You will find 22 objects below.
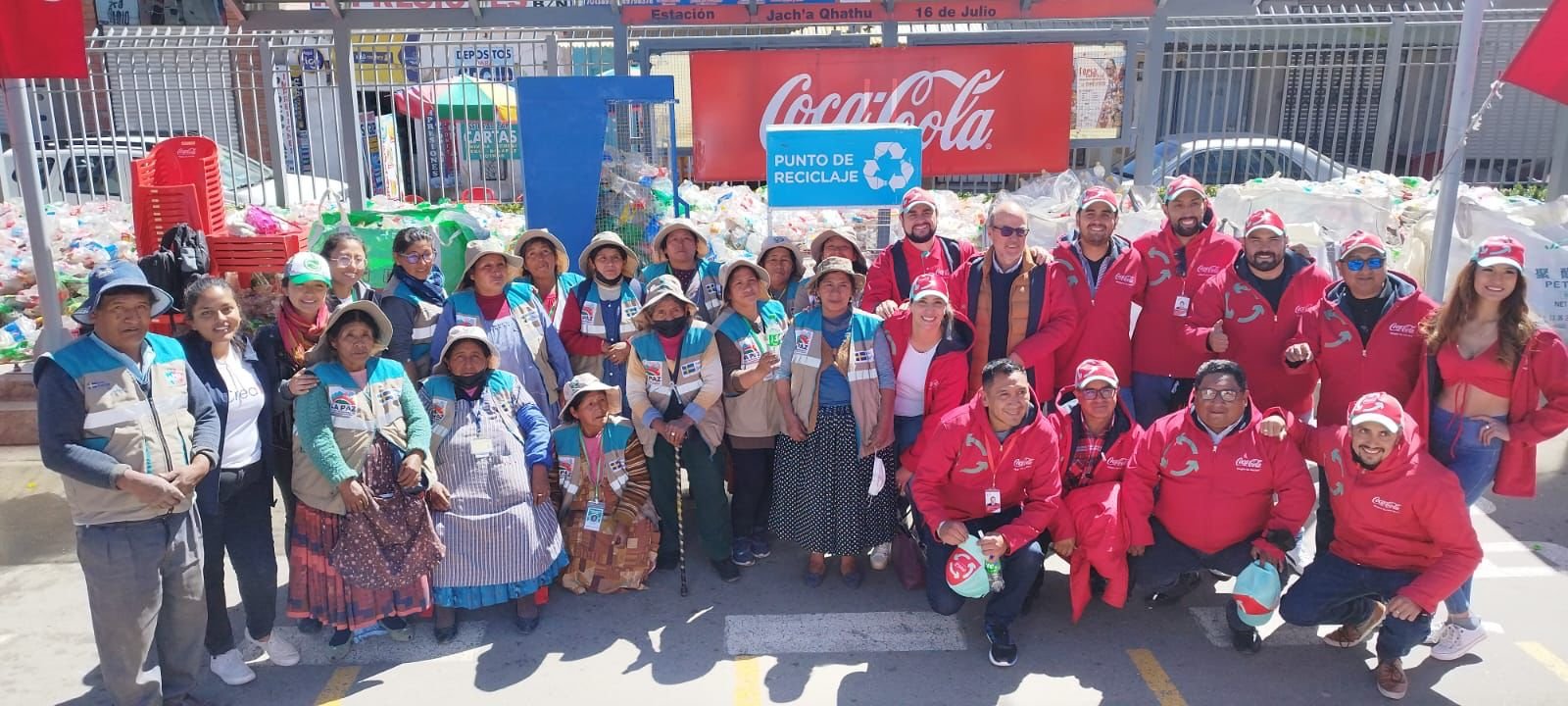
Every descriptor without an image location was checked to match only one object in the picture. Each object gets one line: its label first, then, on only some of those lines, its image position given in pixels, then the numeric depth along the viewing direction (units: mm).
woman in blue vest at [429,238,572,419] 5148
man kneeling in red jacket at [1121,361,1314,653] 4457
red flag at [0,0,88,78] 5363
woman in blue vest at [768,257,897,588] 5043
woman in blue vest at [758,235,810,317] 5555
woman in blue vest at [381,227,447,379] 5098
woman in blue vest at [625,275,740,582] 5062
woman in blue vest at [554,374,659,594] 5000
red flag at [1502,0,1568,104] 5367
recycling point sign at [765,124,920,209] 6512
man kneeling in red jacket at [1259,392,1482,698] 4078
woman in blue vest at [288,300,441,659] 4324
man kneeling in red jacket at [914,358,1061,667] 4516
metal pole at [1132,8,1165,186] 10070
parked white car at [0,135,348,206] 10289
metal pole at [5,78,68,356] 5684
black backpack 5301
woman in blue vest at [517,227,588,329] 5688
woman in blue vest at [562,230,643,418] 5512
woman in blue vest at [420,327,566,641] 4680
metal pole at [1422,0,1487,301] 5984
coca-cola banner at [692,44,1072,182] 10641
